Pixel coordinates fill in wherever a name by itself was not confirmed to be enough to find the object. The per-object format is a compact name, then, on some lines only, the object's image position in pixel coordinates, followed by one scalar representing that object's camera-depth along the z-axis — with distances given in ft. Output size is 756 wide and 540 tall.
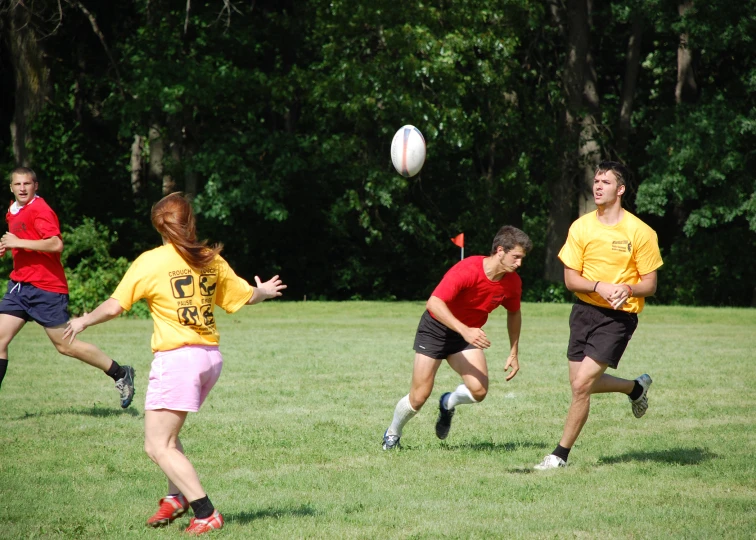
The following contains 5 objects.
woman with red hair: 31.14
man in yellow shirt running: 41.73
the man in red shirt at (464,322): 44.34
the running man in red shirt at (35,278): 53.21
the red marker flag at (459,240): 156.17
